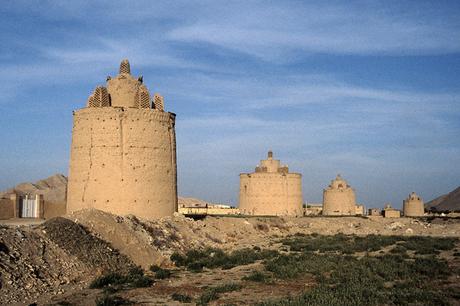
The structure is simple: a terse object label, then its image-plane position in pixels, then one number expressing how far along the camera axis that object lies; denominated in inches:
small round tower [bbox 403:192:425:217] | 2278.5
